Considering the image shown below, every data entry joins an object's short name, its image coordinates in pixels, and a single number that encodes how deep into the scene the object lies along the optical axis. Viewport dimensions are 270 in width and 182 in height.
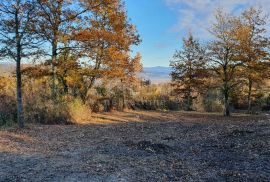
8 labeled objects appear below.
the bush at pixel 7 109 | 8.37
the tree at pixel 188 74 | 15.22
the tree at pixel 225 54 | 12.42
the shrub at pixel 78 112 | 8.50
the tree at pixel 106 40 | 9.53
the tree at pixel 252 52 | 12.17
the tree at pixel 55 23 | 8.69
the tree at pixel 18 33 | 6.61
